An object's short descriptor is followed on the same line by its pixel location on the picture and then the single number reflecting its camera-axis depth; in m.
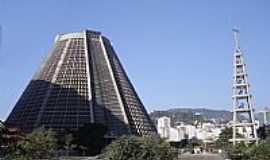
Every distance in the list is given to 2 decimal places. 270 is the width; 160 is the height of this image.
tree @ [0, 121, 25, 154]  36.56
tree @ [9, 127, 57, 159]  43.42
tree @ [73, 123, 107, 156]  76.75
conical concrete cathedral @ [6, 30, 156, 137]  92.56
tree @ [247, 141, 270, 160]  34.78
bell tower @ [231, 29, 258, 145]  82.31
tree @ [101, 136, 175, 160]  29.81
